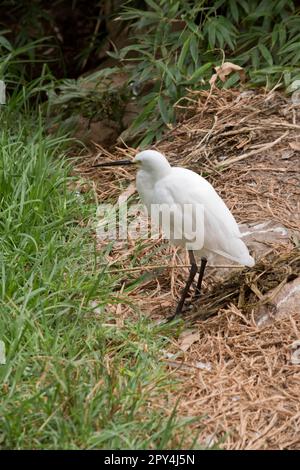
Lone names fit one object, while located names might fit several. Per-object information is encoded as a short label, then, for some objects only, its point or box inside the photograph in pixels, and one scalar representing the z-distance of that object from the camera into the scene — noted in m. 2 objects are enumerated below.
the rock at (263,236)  8.24
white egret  7.55
